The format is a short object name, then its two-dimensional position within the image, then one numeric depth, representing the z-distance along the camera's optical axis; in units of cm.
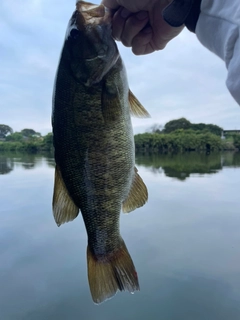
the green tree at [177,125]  4347
